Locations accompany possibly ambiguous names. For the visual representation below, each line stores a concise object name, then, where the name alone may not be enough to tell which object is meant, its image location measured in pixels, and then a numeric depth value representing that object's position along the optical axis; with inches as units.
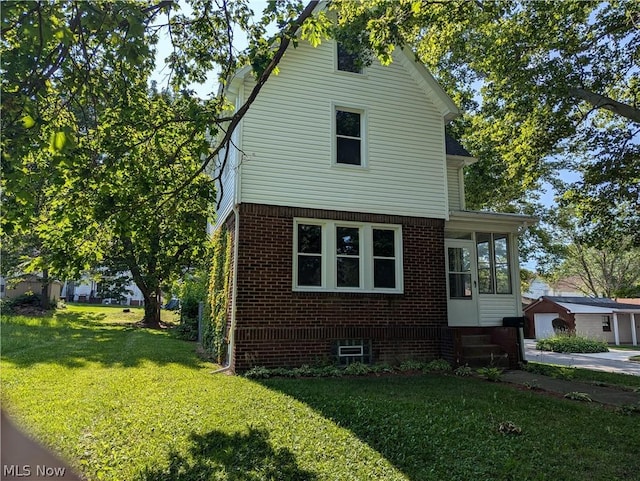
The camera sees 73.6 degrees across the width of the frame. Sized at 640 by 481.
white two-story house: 373.4
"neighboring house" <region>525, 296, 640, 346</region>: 1163.9
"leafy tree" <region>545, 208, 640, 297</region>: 1545.3
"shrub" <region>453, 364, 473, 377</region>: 379.7
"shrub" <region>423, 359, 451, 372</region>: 390.3
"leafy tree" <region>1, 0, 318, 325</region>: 169.2
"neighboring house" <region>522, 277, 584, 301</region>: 2347.4
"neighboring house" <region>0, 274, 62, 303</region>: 1153.4
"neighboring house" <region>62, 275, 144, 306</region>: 1849.2
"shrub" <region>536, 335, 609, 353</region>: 856.3
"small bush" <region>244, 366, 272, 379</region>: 339.6
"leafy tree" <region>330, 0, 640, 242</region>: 366.6
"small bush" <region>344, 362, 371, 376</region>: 363.6
